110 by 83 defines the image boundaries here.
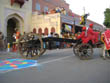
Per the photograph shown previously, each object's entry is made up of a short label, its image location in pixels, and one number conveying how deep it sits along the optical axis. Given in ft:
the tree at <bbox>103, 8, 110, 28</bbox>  77.59
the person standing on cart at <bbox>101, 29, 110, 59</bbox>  17.60
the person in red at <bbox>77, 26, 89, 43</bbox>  17.77
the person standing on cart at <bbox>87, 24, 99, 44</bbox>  17.83
